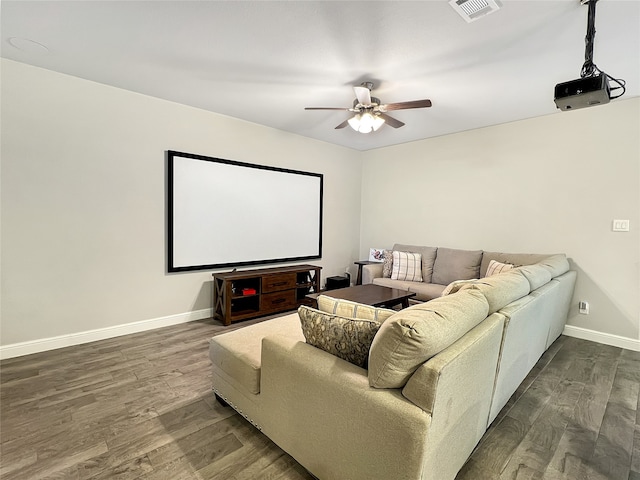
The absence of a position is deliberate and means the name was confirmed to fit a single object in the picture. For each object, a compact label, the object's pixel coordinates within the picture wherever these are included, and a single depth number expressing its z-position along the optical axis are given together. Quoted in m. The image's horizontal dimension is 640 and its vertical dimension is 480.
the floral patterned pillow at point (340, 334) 1.43
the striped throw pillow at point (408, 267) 4.38
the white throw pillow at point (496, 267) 3.43
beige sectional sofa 1.17
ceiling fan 2.76
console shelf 3.73
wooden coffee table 3.13
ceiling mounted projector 1.92
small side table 5.19
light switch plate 3.25
